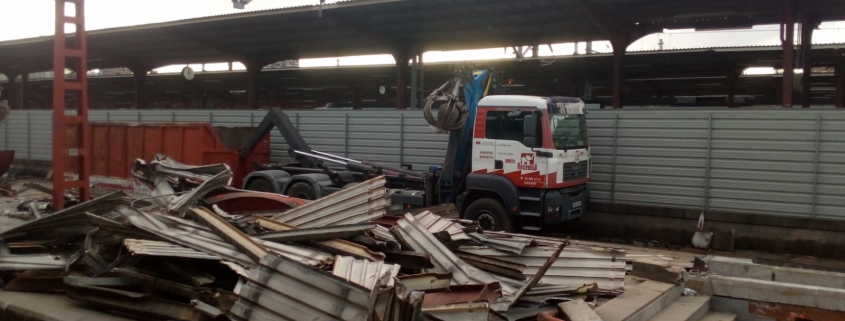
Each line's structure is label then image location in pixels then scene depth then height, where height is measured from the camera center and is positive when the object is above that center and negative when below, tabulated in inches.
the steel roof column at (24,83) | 1507.1 +90.5
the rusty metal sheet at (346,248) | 230.1 -44.1
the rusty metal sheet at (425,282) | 200.8 -48.1
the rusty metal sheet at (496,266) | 250.0 -53.3
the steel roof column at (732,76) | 1043.3 +101.8
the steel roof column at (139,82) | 1341.0 +87.8
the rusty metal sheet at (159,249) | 224.1 -44.5
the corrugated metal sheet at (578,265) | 254.1 -53.7
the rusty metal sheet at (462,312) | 187.5 -53.5
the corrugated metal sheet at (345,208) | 272.2 -34.6
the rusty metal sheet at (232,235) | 223.8 -40.5
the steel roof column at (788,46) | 620.1 +90.4
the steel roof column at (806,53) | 687.1 +96.1
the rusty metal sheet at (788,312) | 225.6 -63.1
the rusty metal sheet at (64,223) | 290.4 -46.6
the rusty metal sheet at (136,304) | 213.8 -62.7
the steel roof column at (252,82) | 1168.8 +80.8
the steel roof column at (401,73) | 959.6 +85.7
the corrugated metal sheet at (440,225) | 271.6 -41.9
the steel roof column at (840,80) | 938.7 +90.2
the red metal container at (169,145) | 590.2 -20.5
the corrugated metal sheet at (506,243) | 264.2 -47.0
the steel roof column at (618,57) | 778.2 +95.9
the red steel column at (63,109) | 365.1 +8.0
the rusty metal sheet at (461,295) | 201.6 -53.0
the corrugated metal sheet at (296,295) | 181.6 -49.4
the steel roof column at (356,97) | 1519.4 +74.9
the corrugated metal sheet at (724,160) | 469.4 -18.3
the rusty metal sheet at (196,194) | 288.2 -32.7
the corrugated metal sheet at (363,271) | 200.2 -45.8
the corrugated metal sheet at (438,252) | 237.3 -47.8
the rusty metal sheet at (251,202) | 359.9 -43.1
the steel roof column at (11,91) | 1606.2 +76.6
